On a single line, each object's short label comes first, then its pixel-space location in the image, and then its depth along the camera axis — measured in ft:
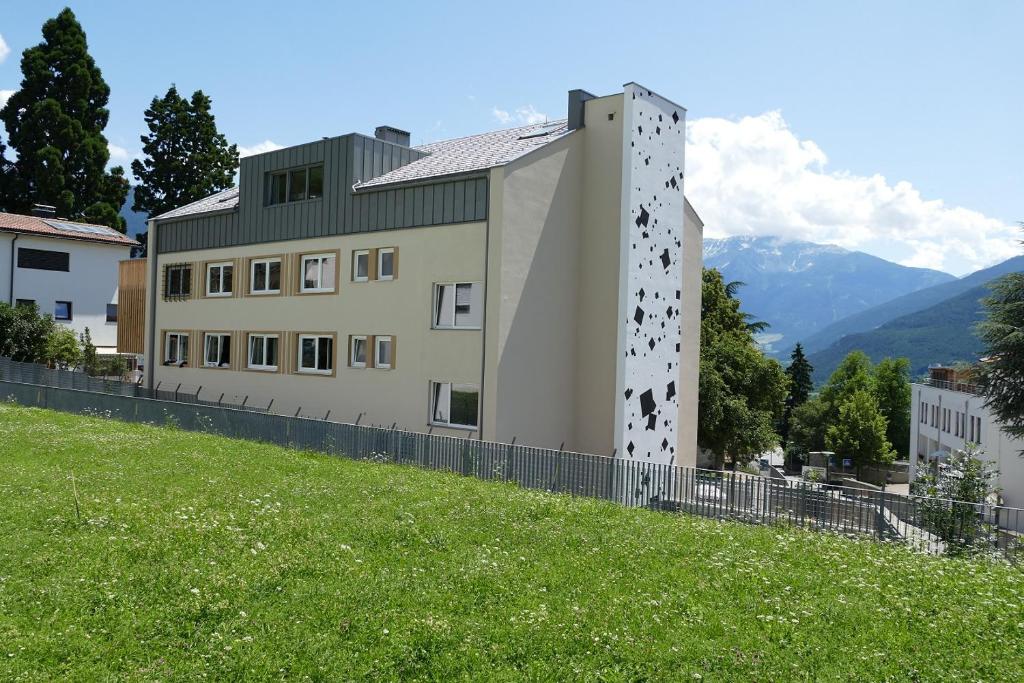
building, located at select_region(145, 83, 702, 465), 84.74
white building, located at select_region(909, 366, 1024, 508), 190.08
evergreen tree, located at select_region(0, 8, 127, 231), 206.08
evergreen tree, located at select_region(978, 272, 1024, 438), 92.63
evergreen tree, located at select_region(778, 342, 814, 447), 362.94
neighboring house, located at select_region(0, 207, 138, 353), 165.17
